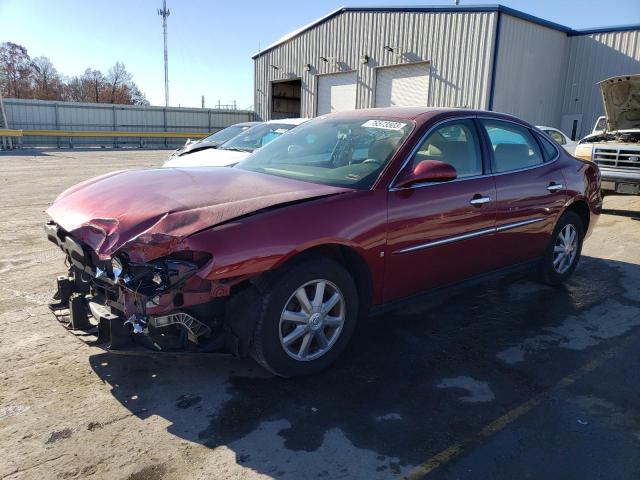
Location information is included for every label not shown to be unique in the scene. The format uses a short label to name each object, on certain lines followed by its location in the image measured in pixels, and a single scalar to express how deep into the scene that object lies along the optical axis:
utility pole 51.62
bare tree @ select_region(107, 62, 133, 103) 60.72
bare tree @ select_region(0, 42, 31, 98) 53.19
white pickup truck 9.29
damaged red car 2.85
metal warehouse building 18.44
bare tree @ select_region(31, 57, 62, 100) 55.06
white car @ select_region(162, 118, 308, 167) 8.77
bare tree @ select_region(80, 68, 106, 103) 59.09
